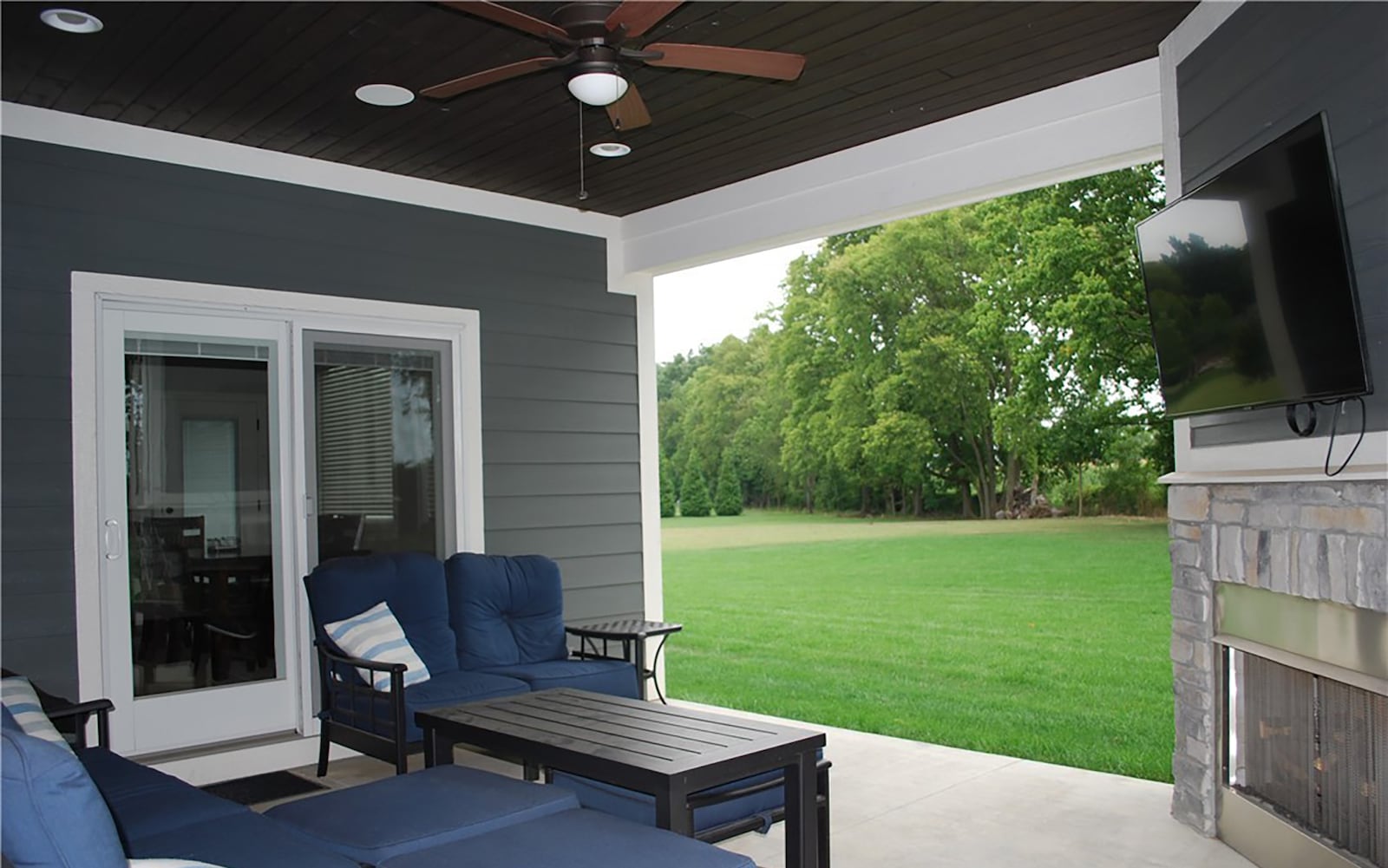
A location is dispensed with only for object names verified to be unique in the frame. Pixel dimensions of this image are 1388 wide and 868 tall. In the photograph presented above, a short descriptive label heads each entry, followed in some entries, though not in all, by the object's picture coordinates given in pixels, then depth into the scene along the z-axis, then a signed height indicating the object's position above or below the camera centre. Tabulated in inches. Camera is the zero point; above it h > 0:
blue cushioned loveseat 178.9 -34.6
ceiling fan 119.0 +46.8
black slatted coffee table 113.3 -34.0
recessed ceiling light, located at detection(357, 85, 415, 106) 175.6 +58.7
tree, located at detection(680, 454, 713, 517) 746.2 -29.4
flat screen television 113.5 +17.6
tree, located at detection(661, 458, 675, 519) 759.7 -26.4
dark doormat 185.5 -57.0
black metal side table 211.6 -35.6
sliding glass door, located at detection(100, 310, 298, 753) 189.6 -12.1
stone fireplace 117.6 -28.8
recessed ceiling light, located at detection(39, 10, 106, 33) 143.9 +58.9
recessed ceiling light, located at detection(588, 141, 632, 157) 205.2 +56.9
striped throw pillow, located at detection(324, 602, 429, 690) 188.1 -32.0
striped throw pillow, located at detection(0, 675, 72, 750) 99.6 -24.1
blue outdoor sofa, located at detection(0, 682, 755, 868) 97.2 -35.9
